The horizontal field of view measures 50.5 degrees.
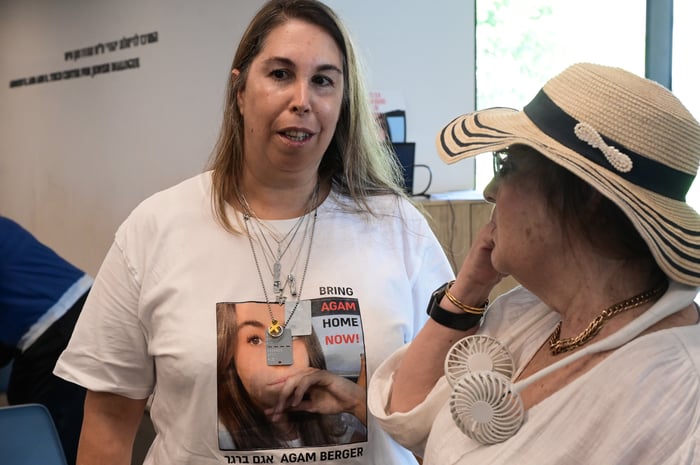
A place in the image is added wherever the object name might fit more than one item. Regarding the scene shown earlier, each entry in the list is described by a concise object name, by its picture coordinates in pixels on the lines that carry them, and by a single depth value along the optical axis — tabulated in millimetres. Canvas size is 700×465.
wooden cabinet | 3373
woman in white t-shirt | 1520
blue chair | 1714
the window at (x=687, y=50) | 3965
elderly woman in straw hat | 957
